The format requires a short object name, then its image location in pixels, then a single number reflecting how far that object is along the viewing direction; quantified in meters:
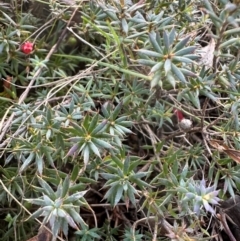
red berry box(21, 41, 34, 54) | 0.26
